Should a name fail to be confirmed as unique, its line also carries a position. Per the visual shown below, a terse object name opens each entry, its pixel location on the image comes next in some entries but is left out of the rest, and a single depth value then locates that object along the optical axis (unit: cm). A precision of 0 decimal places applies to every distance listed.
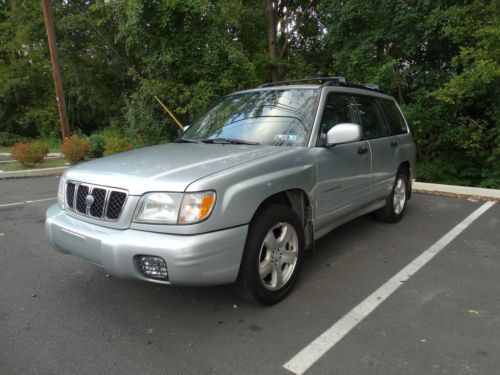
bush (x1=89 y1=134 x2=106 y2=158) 1296
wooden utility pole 1274
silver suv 242
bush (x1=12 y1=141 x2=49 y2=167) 1093
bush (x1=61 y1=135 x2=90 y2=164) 1151
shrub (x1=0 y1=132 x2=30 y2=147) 2317
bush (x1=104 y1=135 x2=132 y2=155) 1191
